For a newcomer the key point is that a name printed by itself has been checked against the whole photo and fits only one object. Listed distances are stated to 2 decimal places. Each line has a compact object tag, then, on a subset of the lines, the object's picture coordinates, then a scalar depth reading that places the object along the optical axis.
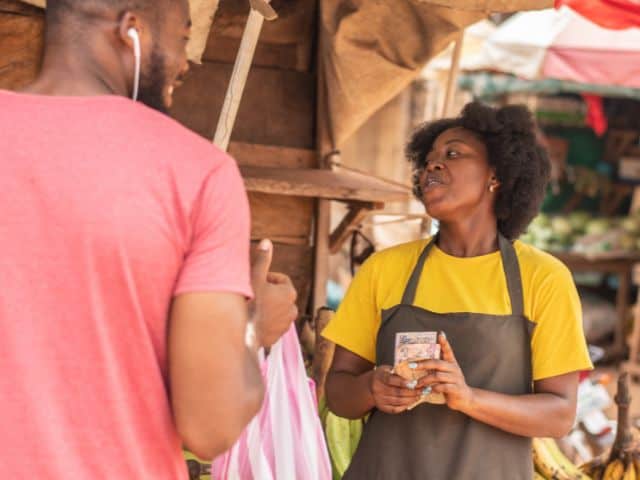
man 1.35
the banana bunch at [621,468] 3.48
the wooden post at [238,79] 2.28
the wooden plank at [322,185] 3.26
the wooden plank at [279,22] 3.68
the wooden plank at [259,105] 3.79
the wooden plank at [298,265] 3.94
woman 2.29
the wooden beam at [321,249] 3.91
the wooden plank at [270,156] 3.86
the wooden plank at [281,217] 3.86
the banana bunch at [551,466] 3.53
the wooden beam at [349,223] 3.62
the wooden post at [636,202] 9.81
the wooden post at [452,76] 3.85
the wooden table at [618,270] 9.65
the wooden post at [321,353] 3.12
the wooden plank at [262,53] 3.80
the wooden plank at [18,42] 2.83
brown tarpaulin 3.40
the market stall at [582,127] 7.08
